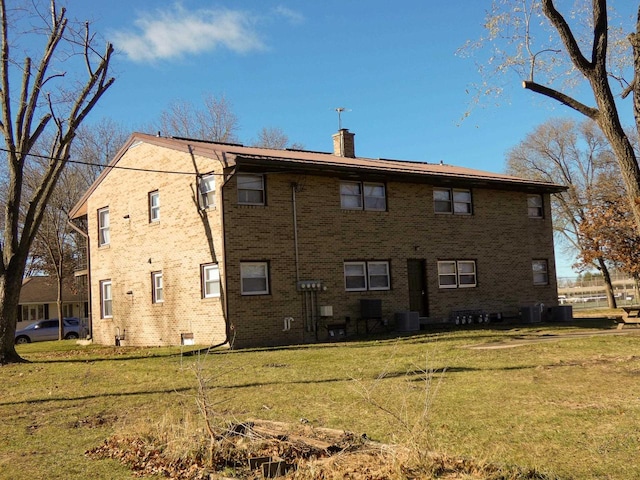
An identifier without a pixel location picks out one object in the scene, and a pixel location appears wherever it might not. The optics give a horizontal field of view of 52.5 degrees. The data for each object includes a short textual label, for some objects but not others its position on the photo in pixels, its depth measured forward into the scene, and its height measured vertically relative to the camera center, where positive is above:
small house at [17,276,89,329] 44.72 +0.26
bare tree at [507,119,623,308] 43.34 +7.55
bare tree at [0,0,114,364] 17.25 +4.10
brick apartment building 19.52 +1.60
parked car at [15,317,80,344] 36.25 -1.60
